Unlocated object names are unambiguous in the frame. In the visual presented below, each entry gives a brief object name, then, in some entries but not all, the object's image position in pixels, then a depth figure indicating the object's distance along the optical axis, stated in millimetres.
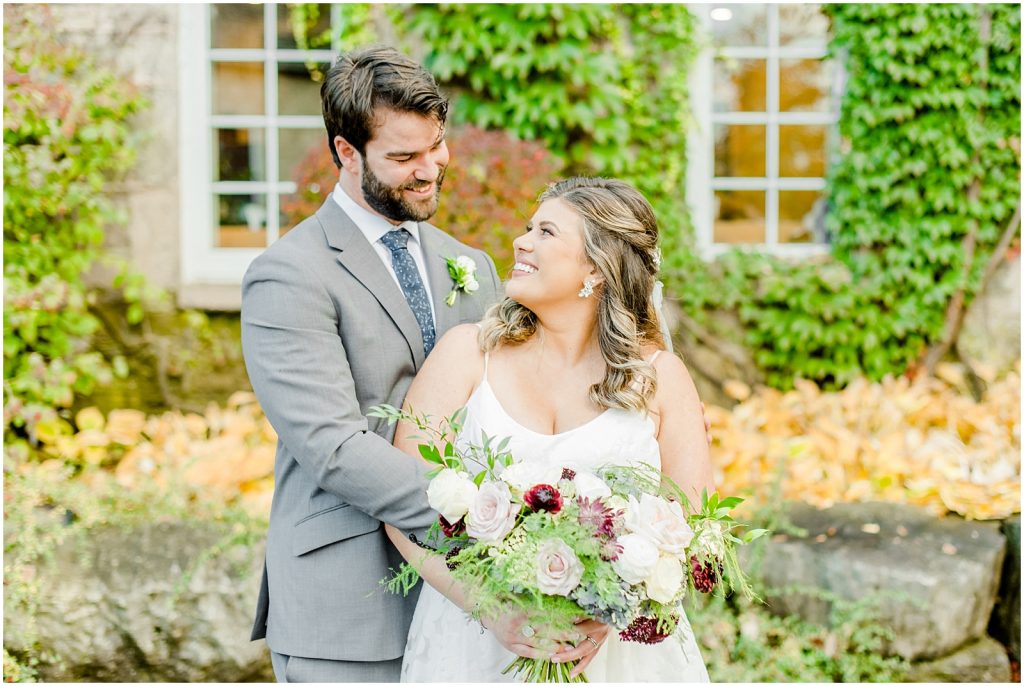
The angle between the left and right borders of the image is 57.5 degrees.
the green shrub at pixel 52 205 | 5105
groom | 2082
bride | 2281
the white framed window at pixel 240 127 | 6059
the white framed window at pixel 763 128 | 6340
